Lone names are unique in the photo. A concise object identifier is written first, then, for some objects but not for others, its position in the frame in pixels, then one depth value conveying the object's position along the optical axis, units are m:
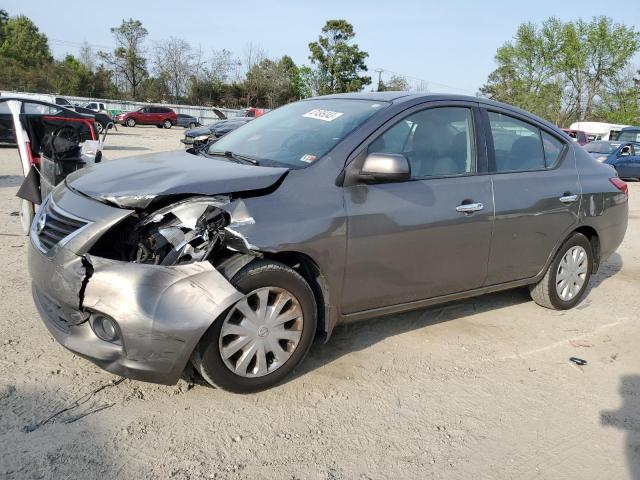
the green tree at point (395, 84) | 65.56
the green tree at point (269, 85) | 60.91
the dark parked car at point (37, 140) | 5.44
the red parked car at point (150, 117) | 38.06
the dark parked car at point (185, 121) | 41.56
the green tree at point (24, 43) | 56.19
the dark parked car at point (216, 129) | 15.34
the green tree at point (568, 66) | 54.47
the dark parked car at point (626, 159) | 18.91
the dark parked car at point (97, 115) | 23.08
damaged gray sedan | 2.86
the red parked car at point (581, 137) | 24.42
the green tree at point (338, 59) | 58.66
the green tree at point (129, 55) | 60.03
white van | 35.00
